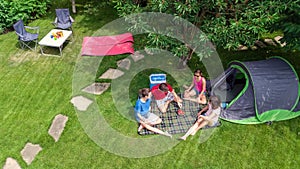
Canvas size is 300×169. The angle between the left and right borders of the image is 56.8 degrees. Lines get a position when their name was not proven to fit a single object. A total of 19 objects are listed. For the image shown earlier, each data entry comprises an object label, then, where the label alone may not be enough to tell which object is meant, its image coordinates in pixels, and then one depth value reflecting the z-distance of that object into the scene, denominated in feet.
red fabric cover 29.91
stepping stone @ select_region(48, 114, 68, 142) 21.74
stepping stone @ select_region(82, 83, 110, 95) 25.58
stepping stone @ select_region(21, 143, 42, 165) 20.06
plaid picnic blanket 22.13
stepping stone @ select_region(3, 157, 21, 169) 19.58
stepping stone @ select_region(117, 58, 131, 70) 28.58
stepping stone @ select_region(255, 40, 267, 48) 31.55
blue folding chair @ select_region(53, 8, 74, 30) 33.09
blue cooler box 24.85
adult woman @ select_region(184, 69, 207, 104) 23.99
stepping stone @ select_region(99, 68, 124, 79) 27.27
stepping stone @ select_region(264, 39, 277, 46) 31.96
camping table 29.37
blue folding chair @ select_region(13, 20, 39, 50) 29.86
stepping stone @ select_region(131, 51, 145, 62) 29.58
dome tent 21.58
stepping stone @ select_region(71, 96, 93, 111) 23.94
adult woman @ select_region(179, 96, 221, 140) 21.43
